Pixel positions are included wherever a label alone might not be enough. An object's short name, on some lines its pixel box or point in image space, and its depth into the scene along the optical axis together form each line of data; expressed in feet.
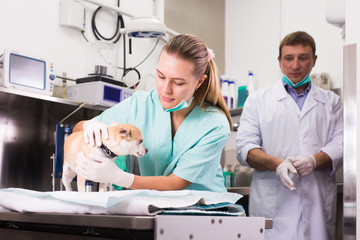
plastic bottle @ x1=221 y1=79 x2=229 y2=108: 11.71
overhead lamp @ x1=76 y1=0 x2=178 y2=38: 9.20
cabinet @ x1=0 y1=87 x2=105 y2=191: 8.28
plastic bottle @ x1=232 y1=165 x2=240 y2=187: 11.11
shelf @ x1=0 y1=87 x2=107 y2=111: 7.47
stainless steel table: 2.59
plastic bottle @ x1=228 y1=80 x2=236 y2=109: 11.75
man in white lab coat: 7.95
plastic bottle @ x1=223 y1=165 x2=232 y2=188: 10.87
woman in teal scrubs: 4.53
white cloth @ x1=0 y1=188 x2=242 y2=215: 2.88
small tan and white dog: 4.06
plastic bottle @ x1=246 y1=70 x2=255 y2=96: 11.57
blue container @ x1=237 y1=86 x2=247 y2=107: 11.53
